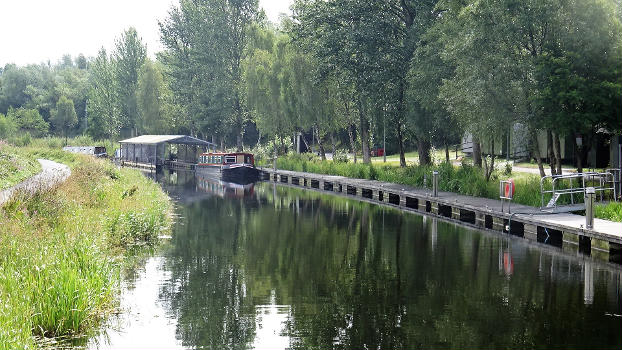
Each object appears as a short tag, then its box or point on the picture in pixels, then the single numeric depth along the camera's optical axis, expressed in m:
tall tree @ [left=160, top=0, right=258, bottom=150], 71.25
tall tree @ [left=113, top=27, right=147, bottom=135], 92.31
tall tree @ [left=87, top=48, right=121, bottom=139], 94.56
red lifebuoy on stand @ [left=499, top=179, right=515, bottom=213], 25.97
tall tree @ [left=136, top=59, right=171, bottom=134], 86.50
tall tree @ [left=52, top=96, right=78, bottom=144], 114.81
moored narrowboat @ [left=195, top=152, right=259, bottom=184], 57.09
